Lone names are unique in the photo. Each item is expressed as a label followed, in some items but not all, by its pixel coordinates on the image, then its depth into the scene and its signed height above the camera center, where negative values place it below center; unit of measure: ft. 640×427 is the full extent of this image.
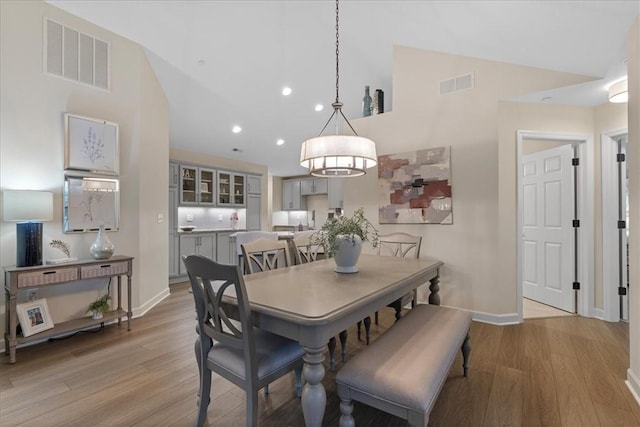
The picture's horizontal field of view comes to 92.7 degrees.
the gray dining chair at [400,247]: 9.29 -1.11
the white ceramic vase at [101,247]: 9.84 -1.05
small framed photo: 8.38 -2.89
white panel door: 11.64 -0.54
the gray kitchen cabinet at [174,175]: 18.89 +2.52
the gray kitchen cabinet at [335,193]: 24.48 +1.75
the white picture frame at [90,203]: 9.72 +0.38
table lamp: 8.09 -0.03
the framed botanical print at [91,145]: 9.68 +2.32
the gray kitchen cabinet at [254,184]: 24.35 +2.49
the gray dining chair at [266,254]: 7.74 -1.07
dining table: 4.36 -1.39
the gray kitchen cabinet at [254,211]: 24.32 +0.31
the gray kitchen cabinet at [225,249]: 21.03 -2.37
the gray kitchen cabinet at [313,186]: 28.23 +2.70
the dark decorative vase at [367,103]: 13.69 +5.02
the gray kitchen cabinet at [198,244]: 19.04 -1.88
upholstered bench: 4.16 -2.36
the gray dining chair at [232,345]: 4.54 -2.27
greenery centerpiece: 7.09 -0.57
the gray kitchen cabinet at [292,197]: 29.91 +1.76
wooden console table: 8.03 -1.87
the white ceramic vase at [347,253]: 7.07 -0.90
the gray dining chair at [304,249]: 9.33 -1.10
